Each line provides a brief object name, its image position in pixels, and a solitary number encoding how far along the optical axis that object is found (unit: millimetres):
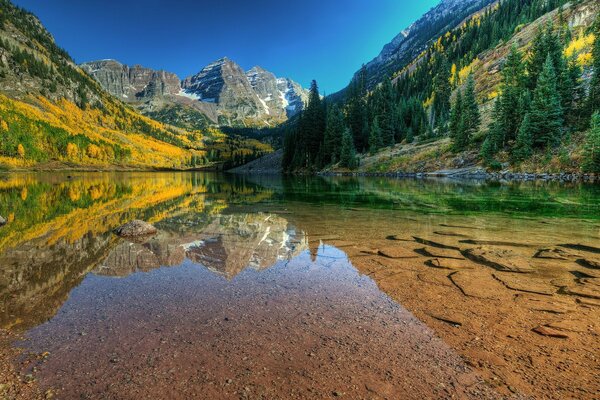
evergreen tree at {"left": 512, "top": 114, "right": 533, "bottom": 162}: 55000
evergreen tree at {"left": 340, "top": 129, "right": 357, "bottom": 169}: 88000
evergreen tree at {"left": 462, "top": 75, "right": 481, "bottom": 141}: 68812
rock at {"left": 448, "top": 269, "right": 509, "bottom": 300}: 7984
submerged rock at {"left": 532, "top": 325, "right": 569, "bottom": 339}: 5996
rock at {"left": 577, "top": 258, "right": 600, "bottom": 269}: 9836
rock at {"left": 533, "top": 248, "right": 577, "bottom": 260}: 10750
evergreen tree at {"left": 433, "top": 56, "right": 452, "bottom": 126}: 109250
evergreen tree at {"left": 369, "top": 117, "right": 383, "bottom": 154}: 92375
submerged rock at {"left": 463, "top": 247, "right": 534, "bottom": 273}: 9782
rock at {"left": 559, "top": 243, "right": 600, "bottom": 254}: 11555
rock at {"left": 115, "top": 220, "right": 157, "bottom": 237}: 15122
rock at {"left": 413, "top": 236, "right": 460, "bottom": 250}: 12375
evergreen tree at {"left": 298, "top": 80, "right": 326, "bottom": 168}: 106375
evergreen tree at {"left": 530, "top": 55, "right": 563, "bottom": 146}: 54594
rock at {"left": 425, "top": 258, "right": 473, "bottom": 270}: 10055
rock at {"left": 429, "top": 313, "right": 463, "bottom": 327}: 6578
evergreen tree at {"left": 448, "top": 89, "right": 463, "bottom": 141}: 73962
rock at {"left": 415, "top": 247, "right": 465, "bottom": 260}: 11195
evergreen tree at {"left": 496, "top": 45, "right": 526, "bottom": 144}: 60906
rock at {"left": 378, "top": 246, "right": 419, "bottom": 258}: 11419
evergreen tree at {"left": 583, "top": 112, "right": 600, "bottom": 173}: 44862
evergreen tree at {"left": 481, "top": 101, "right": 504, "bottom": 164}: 60812
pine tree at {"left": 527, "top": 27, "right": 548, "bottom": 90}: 66062
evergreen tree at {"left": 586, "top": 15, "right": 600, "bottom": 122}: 53488
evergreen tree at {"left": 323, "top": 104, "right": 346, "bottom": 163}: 95462
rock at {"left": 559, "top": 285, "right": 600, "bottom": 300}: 7715
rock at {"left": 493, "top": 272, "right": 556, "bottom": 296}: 8088
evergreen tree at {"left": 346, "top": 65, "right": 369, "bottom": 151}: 101938
